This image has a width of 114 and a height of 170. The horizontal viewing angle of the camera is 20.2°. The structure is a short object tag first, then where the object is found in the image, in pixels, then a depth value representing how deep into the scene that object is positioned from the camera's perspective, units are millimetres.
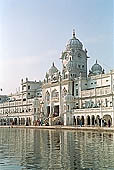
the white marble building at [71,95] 68750
